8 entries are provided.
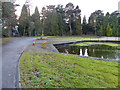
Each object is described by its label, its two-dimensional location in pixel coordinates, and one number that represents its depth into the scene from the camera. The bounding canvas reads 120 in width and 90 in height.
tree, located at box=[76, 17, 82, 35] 42.36
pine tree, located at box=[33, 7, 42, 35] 40.46
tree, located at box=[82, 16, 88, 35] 47.19
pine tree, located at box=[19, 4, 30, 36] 36.72
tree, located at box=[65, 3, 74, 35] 45.38
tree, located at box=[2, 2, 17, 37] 17.67
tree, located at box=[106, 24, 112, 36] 35.74
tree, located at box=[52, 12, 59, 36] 38.88
